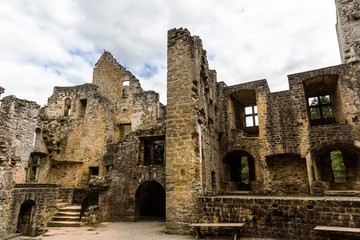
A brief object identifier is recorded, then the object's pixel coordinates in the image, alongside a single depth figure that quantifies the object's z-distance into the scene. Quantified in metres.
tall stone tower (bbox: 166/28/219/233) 7.72
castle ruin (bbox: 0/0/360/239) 7.45
